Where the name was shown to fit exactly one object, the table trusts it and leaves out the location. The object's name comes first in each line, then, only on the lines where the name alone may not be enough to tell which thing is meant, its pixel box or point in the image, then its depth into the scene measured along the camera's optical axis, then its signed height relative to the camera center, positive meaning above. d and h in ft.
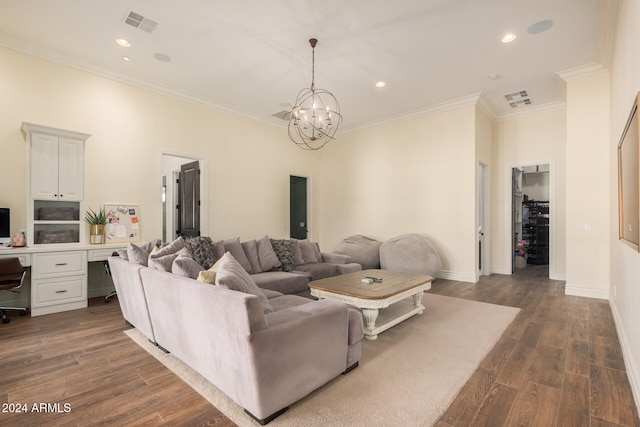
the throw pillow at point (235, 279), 6.75 -1.47
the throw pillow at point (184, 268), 7.99 -1.40
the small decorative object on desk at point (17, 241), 12.61 -1.07
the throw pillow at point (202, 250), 12.83 -1.51
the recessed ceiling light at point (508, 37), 12.34 +7.26
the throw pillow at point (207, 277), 7.11 -1.45
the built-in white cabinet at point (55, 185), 12.97 +1.33
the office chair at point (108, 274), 14.43 -3.05
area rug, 6.13 -4.03
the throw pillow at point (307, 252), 16.92 -2.06
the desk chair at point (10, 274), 11.27 -2.21
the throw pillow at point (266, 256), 15.01 -2.04
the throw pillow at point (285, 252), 15.37 -1.91
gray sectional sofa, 5.66 -2.58
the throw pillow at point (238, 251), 14.21 -1.69
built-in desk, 12.30 -2.43
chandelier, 13.62 +7.17
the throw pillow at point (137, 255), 10.33 -1.39
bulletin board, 15.31 -0.37
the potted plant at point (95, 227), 14.62 -0.57
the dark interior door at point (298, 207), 26.43 +0.70
